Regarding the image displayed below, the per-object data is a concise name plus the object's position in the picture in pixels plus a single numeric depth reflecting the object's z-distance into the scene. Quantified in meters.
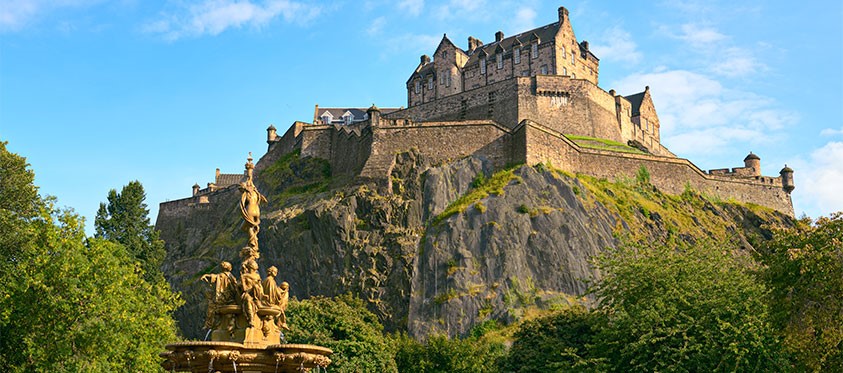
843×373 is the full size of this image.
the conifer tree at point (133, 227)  59.69
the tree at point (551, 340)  40.44
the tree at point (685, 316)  30.97
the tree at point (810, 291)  25.52
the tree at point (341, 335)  44.50
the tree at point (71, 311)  30.80
